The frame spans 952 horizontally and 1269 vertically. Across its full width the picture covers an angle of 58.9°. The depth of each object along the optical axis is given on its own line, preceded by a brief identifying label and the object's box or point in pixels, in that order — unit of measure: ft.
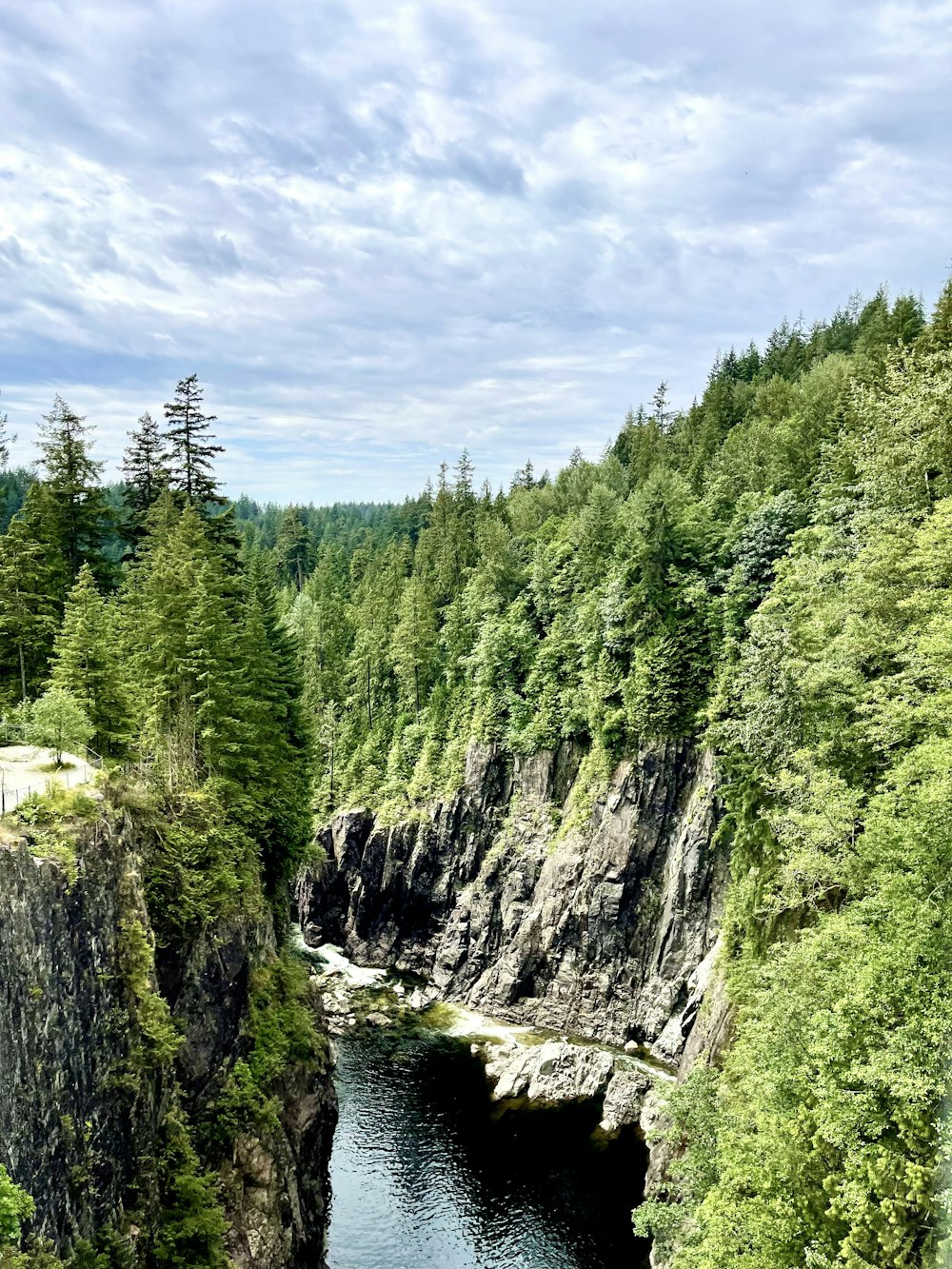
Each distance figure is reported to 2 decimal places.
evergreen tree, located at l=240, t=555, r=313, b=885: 125.08
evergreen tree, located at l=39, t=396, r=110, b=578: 141.08
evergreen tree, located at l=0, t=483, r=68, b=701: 119.14
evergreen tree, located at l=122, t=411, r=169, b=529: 161.48
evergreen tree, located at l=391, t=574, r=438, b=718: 259.39
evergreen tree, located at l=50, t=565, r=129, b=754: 101.20
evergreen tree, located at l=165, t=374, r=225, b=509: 151.02
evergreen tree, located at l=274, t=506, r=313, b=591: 418.10
